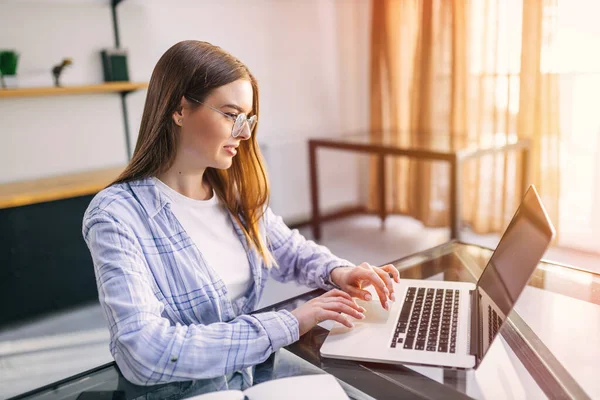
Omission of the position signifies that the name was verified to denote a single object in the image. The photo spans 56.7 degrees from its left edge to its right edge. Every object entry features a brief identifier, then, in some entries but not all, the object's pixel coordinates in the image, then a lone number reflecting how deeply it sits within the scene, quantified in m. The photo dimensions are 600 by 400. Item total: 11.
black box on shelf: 2.77
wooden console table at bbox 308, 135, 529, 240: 2.69
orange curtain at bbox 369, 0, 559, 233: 2.98
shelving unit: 2.34
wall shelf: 2.39
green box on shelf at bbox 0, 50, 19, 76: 2.45
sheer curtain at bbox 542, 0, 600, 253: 2.75
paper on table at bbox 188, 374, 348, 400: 0.79
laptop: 0.86
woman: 0.88
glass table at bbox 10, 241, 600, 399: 0.82
